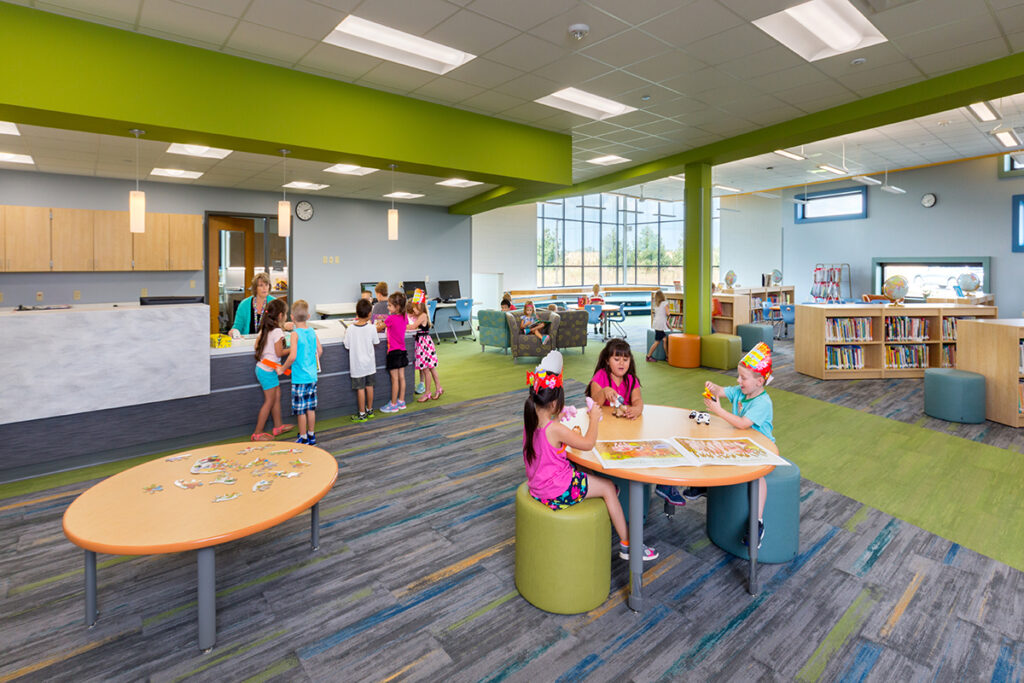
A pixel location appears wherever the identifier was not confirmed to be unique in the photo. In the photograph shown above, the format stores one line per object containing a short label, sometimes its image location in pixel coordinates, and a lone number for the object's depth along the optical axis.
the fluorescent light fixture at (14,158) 6.80
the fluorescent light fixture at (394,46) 4.16
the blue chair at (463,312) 11.31
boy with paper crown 2.83
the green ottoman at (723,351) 8.12
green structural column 8.09
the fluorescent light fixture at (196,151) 6.56
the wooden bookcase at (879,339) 7.29
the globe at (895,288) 7.51
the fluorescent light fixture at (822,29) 4.08
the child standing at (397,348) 5.95
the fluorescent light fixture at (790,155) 8.98
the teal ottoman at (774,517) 2.73
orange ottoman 8.43
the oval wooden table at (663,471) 2.20
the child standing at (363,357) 5.60
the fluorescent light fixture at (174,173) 7.81
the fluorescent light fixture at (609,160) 8.41
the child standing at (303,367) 4.81
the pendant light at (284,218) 5.64
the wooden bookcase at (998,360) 5.13
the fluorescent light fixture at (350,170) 7.97
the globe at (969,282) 8.12
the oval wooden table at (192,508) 2.01
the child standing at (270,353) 4.81
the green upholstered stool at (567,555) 2.31
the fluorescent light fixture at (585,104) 5.66
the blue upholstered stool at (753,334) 8.98
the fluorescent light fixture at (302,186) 9.12
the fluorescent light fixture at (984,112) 6.16
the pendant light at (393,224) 6.75
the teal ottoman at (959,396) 5.32
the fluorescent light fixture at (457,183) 9.12
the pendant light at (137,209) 4.81
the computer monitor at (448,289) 11.90
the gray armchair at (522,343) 9.07
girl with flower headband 2.39
